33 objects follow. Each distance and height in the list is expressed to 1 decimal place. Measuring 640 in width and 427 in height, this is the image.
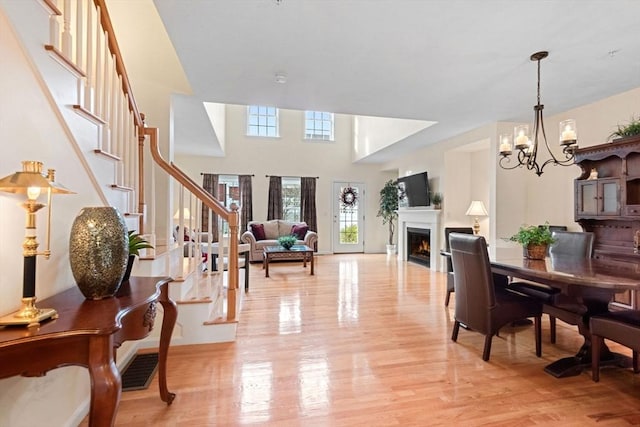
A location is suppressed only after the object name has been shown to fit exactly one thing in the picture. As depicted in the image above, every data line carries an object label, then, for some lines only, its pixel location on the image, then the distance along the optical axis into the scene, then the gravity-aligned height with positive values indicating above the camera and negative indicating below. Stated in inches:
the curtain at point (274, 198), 325.7 +18.0
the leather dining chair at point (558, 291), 93.8 -25.7
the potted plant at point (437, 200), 242.1 +13.3
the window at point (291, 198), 335.0 +18.8
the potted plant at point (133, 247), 67.6 -7.5
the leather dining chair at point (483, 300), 96.0 -26.0
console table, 37.9 -17.0
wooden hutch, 127.8 +9.2
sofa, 278.1 -17.1
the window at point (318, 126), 342.6 +99.4
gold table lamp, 40.6 -2.4
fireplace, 243.8 -8.7
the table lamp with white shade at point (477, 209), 210.8 +5.5
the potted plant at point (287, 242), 241.1 -20.3
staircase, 54.3 +20.3
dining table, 81.0 -17.2
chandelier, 99.8 +27.2
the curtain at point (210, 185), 308.3 +29.6
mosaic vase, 52.1 -6.5
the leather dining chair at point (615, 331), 74.0 -27.6
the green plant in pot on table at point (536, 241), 104.3 -7.5
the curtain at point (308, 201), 333.4 +15.8
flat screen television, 254.2 +23.1
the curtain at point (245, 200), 318.7 +15.4
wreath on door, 349.1 +21.5
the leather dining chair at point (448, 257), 144.7 -21.6
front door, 346.9 -0.8
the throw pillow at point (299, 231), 300.4 -14.7
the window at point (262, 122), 329.4 +99.0
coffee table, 224.2 -28.0
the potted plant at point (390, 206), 328.8 +11.2
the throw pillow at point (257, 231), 295.3 -15.3
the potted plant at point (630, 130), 126.6 +37.0
